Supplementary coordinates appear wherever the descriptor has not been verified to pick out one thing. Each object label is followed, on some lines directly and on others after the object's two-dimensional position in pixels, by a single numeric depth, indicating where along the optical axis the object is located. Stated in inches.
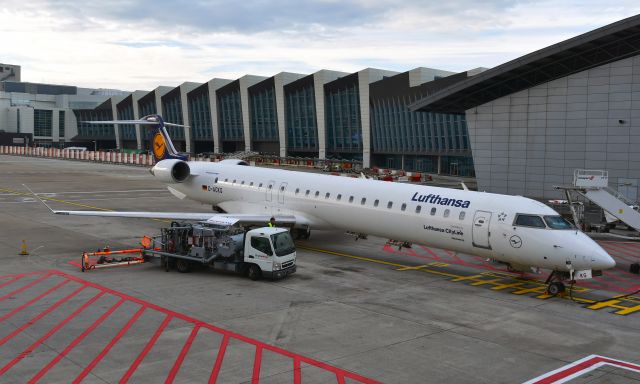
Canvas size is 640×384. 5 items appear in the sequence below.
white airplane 716.0
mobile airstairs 1037.2
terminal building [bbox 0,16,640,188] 1566.2
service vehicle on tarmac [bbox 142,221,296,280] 768.3
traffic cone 915.4
